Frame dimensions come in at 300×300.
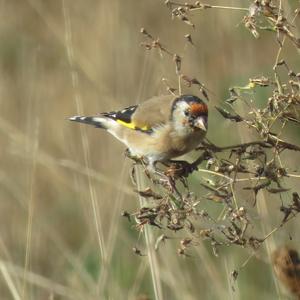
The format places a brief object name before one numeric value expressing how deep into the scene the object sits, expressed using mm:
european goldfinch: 7648
